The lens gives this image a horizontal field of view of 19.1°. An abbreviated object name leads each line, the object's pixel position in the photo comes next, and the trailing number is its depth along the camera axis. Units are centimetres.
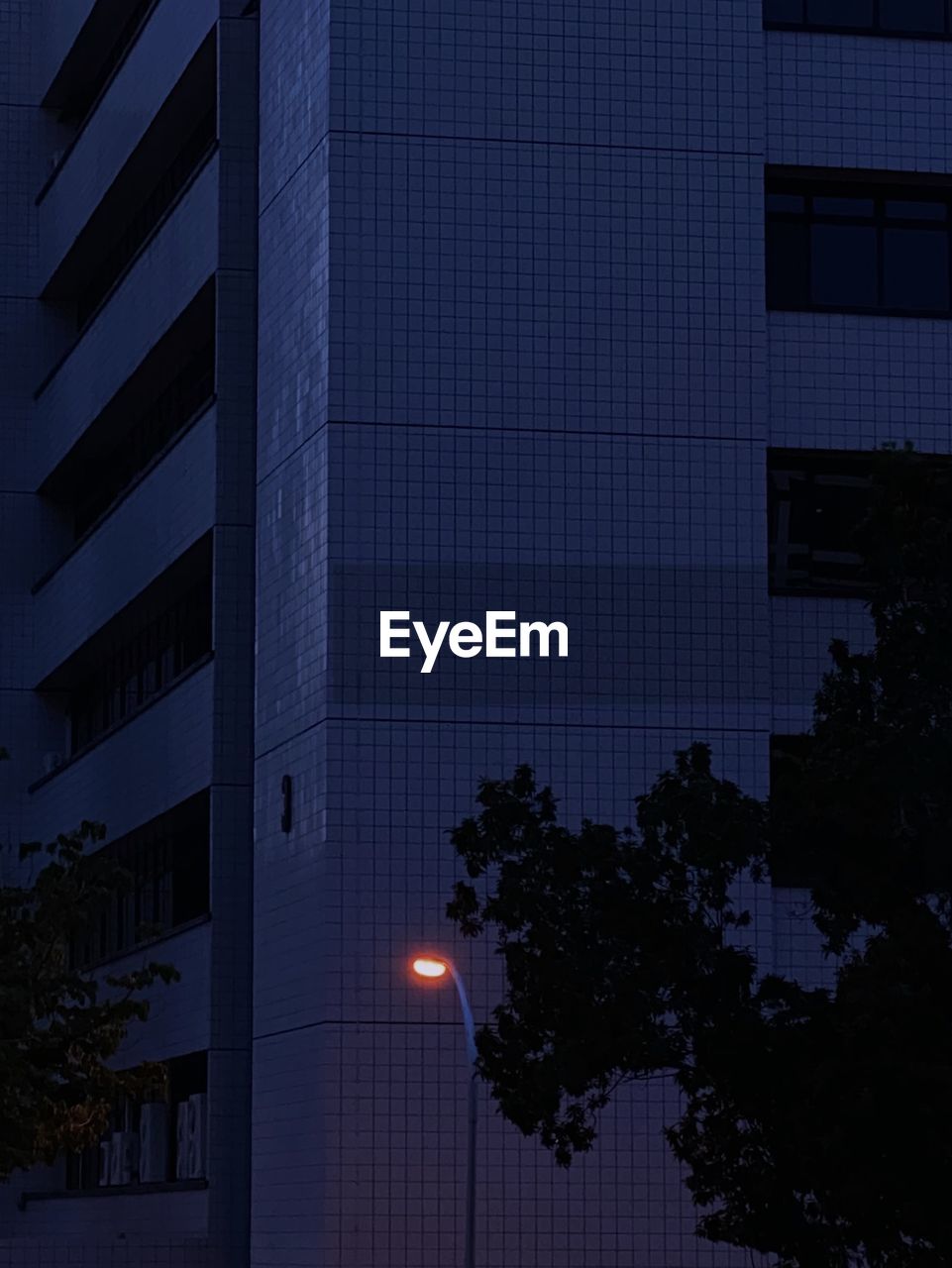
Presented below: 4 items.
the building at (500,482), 3138
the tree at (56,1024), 3500
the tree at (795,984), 2038
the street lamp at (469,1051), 2912
